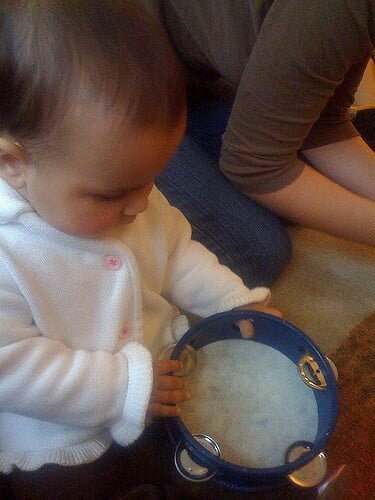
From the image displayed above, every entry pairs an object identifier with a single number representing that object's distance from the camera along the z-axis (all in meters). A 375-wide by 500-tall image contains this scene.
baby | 0.48
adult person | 0.76
